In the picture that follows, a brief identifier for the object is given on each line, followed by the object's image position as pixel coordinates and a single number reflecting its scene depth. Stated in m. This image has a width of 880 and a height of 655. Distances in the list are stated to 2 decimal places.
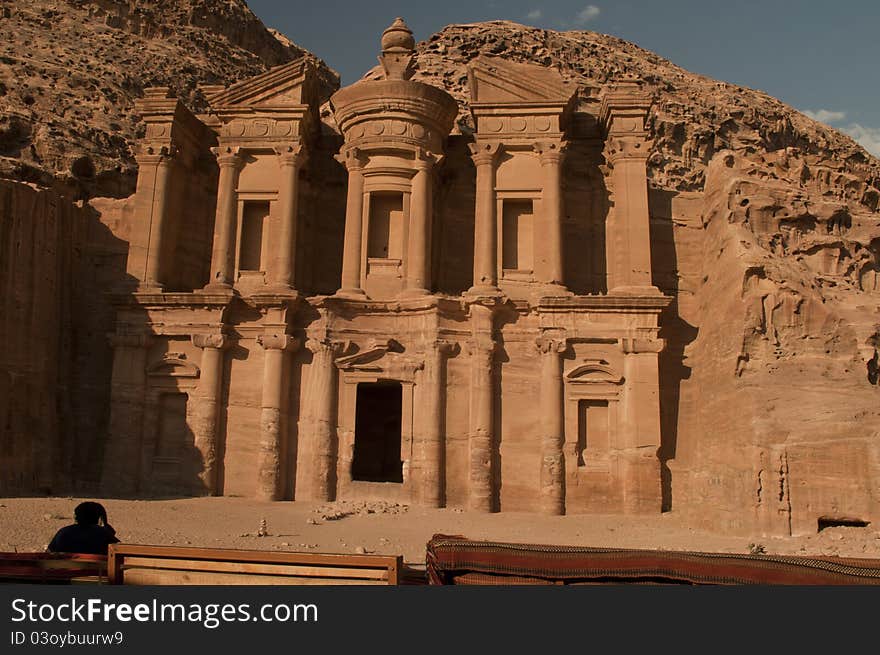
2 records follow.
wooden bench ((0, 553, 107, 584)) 6.55
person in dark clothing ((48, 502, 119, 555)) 8.09
